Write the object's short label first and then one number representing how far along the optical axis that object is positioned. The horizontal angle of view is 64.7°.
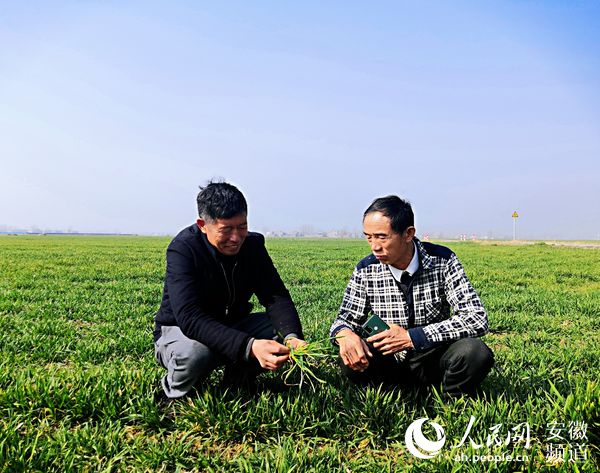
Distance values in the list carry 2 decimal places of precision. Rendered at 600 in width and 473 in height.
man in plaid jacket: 3.31
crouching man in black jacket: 3.25
